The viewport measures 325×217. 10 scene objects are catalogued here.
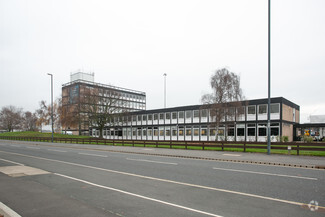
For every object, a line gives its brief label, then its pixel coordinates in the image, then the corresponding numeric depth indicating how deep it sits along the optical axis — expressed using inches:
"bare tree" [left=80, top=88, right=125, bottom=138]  1779.0
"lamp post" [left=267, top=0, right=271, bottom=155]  711.6
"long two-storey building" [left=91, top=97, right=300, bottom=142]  1401.3
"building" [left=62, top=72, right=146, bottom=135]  1770.4
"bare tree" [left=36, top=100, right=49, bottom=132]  2901.1
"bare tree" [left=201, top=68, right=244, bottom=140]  1249.4
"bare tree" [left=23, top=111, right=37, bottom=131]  4570.9
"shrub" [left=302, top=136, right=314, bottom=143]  1196.1
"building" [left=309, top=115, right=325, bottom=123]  2351.6
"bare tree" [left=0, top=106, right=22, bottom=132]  3614.7
